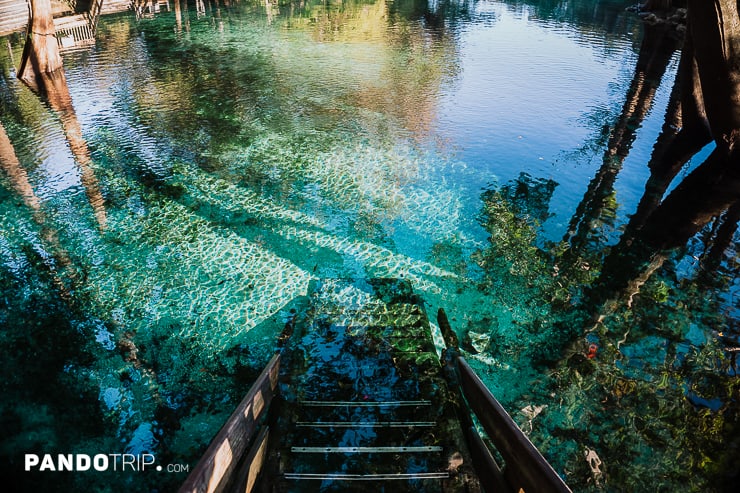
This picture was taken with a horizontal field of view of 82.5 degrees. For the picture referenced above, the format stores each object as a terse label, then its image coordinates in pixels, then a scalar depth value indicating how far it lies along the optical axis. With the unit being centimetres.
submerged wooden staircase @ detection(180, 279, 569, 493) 299
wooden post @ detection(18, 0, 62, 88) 1376
